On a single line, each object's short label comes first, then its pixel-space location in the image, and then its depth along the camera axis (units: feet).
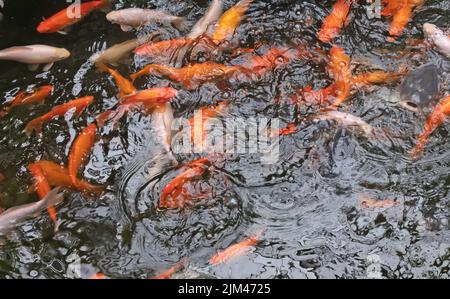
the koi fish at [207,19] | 14.98
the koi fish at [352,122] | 12.74
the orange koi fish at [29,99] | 14.03
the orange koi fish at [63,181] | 12.22
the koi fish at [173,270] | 10.87
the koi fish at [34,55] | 14.44
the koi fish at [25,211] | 11.59
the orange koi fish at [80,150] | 12.35
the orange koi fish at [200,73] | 13.96
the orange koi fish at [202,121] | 12.84
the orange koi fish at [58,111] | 13.48
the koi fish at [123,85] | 13.96
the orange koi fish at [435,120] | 12.55
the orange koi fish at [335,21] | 14.82
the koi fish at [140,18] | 15.34
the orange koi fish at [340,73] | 13.35
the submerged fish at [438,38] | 14.16
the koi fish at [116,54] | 14.76
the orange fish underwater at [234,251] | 11.07
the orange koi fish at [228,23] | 14.84
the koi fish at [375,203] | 11.64
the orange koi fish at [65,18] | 15.16
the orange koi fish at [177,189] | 11.82
